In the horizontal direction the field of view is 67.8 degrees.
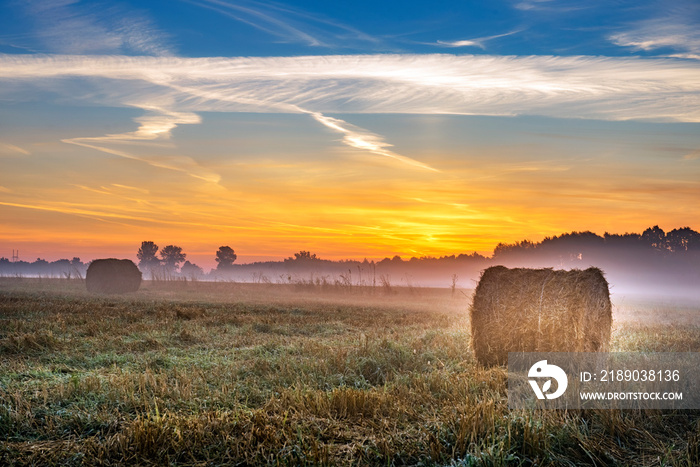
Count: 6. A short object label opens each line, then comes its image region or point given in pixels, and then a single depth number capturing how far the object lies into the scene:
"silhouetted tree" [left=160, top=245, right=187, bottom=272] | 125.62
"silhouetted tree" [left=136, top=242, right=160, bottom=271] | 123.19
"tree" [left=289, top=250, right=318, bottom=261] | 90.75
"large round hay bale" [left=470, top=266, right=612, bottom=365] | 9.97
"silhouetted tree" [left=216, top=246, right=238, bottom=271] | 113.59
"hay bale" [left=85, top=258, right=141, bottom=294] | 32.12
